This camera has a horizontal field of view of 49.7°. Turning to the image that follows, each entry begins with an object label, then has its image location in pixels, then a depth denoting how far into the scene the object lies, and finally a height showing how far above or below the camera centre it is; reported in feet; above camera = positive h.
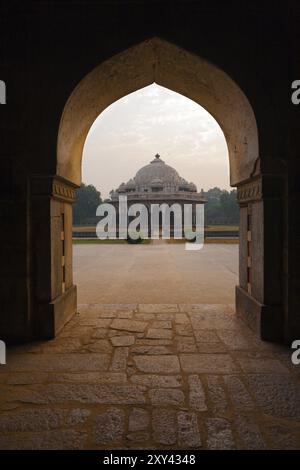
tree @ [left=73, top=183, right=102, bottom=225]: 172.53 +13.42
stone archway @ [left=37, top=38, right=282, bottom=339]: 11.25 +3.21
